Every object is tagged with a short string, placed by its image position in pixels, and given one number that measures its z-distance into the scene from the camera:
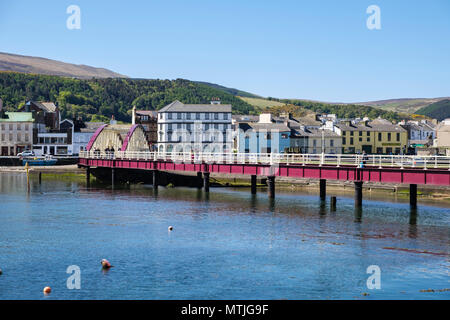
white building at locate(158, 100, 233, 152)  146.12
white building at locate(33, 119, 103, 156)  159.50
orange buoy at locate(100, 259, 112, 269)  37.47
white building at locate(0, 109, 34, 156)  156.62
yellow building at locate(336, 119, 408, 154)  147.50
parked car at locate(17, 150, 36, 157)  145.43
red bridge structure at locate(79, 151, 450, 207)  57.31
